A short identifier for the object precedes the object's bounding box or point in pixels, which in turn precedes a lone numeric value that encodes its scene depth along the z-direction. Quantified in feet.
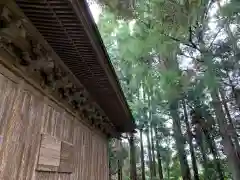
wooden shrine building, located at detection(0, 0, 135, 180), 5.65
